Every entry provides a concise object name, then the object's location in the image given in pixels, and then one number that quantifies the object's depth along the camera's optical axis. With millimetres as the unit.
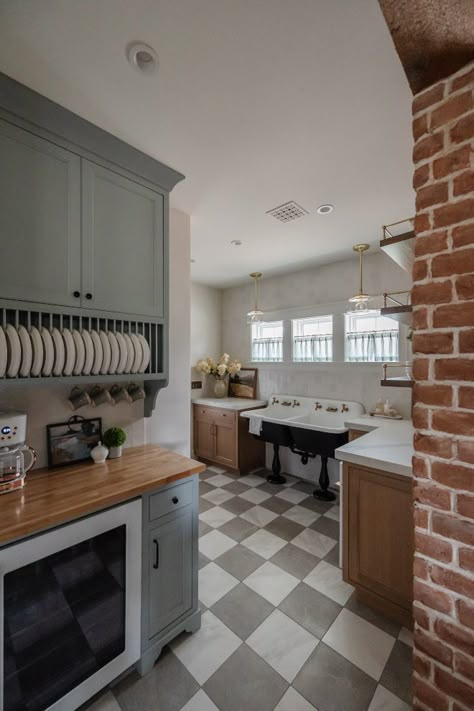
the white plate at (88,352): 1482
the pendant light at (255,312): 3712
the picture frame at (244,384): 4129
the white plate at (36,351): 1316
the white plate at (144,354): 1708
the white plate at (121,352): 1611
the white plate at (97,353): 1521
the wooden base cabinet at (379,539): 1596
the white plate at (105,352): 1554
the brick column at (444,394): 880
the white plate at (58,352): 1378
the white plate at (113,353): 1584
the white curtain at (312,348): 3439
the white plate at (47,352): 1347
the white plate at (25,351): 1277
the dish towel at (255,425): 3246
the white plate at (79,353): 1449
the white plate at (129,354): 1647
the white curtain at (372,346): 2936
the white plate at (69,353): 1407
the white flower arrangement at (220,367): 4156
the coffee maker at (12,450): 1278
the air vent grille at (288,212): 2105
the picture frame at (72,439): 1588
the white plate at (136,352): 1675
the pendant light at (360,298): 2668
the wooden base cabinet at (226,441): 3603
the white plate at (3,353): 1208
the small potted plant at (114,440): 1721
